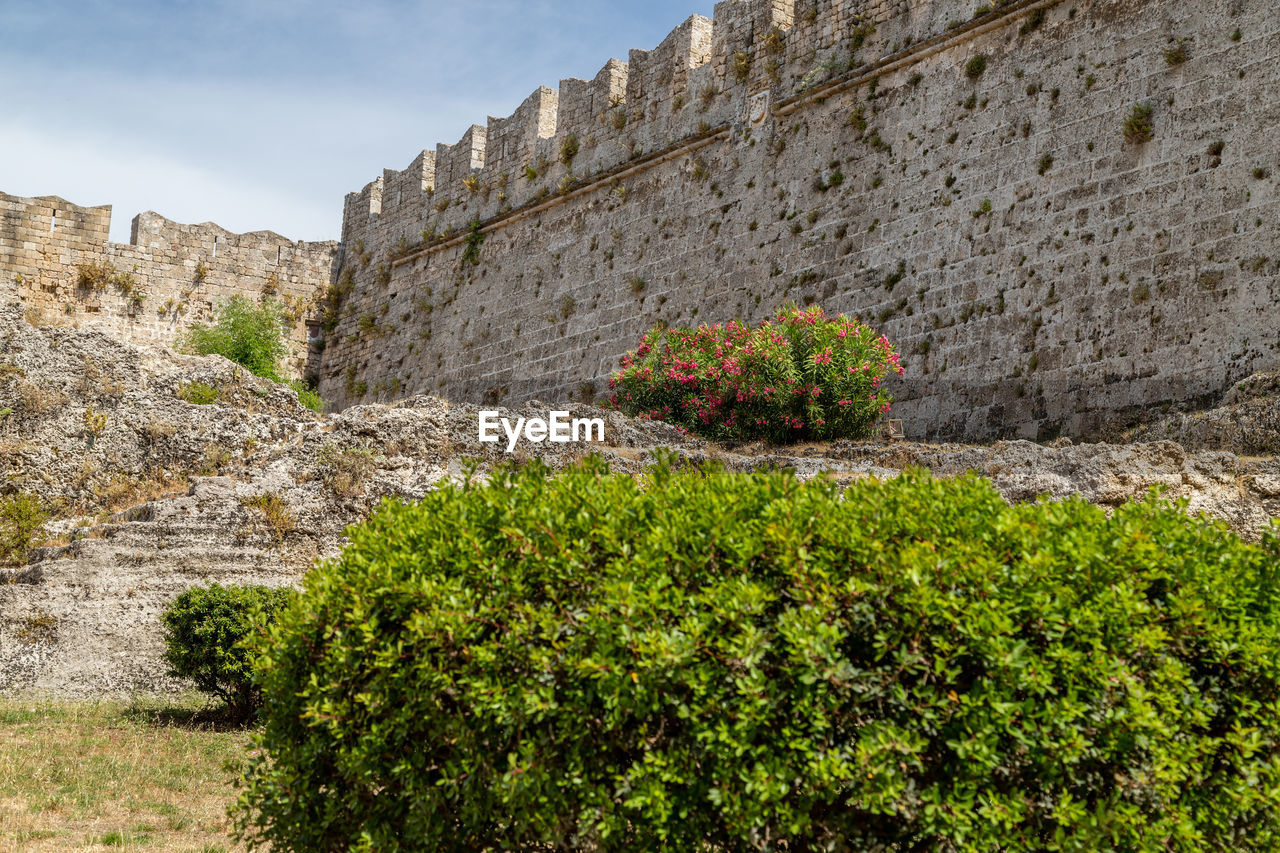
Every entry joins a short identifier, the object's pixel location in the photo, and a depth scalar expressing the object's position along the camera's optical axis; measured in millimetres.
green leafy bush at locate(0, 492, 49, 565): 10125
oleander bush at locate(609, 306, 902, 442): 11992
